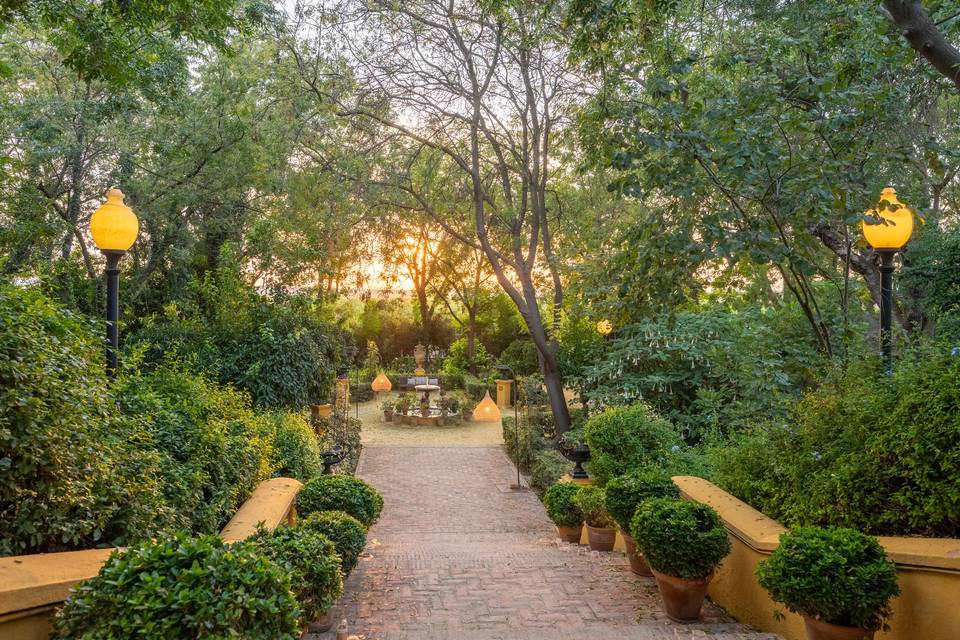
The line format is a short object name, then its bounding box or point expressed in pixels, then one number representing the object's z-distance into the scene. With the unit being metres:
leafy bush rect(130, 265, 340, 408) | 11.39
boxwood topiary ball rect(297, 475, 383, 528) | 5.96
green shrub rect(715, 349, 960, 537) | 3.37
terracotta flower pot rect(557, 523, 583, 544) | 8.34
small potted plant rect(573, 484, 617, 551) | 6.97
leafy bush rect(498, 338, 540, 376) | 22.58
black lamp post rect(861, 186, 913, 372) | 5.61
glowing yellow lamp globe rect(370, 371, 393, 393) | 17.80
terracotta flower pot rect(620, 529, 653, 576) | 5.52
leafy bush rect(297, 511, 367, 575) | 4.94
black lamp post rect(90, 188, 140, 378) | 5.65
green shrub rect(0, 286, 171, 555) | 2.80
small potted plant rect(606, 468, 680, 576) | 5.25
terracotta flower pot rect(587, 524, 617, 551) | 7.07
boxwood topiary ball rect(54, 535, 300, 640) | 2.28
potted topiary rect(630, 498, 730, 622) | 4.22
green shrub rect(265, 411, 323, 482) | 7.97
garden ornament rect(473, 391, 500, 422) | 11.33
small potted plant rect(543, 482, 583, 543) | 8.13
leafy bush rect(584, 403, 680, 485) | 8.52
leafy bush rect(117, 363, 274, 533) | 4.22
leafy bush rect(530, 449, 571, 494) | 11.69
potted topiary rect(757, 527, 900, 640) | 3.11
